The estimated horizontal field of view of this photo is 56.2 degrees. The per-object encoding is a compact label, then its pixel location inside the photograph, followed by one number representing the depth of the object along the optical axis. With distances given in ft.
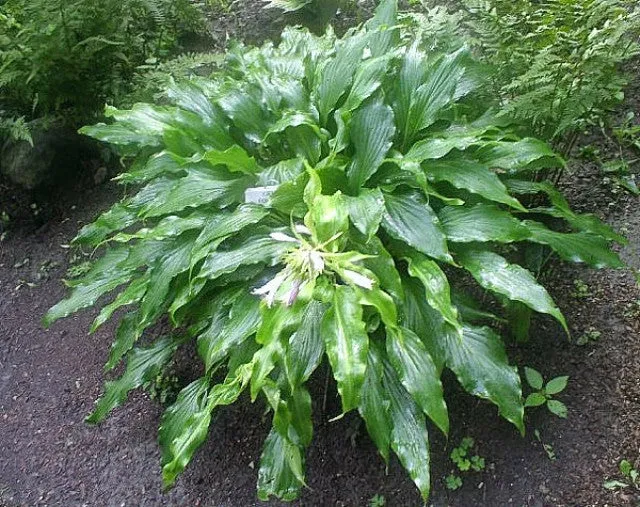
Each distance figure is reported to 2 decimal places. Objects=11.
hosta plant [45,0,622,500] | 5.92
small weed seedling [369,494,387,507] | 6.93
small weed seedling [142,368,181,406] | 8.48
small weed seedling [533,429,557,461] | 6.87
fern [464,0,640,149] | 7.20
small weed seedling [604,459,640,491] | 6.55
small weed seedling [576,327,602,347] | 7.60
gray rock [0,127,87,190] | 11.78
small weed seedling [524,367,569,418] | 7.13
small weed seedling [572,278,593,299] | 7.98
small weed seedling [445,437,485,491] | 6.89
